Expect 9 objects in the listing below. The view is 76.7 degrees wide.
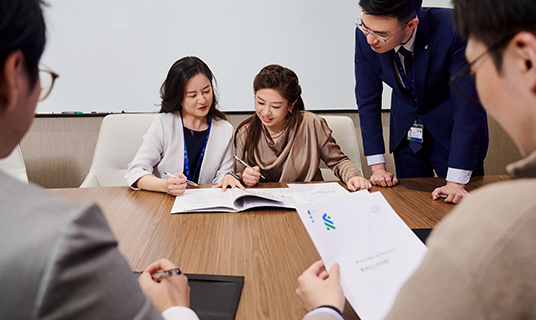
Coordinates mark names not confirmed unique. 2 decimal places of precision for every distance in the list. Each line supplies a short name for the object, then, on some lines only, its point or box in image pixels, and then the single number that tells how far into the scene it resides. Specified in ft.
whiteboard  8.32
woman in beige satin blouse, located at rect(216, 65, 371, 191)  5.77
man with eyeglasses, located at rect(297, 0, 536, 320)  0.95
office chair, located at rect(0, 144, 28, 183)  5.76
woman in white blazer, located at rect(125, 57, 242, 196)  5.64
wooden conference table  2.20
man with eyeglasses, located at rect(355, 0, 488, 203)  4.29
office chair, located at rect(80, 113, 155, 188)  6.12
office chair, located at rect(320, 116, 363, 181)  7.06
